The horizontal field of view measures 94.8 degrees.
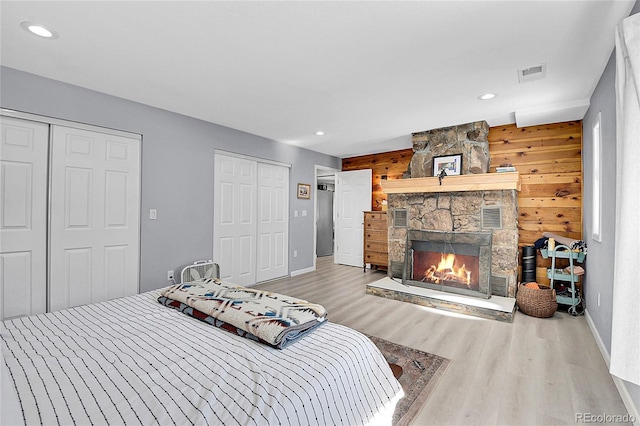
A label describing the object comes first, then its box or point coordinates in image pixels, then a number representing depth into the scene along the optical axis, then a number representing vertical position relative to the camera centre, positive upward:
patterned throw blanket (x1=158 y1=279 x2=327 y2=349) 1.39 -0.54
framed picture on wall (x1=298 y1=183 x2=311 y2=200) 5.42 +0.42
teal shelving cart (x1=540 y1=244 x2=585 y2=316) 3.34 -0.68
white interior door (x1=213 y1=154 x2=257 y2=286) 4.19 -0.11
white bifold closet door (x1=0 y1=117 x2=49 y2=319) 2.54 -0.07
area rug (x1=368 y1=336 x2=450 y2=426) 1.77 -1.17
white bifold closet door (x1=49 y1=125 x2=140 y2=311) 2.81 -0.07
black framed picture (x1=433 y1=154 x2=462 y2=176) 4.17 +0.73
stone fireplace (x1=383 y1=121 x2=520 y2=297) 3.74 +0.03
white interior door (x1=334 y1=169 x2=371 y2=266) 6.10 +0.03
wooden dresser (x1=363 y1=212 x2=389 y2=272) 5.48 -0.49
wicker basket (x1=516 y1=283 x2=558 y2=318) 3.25 -0.96
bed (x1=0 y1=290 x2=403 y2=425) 0.90 -0.61
